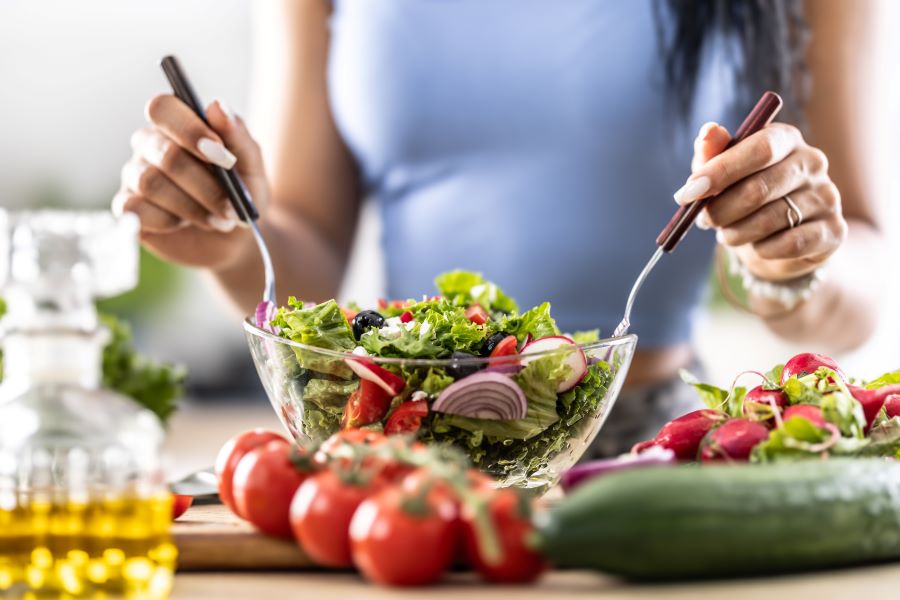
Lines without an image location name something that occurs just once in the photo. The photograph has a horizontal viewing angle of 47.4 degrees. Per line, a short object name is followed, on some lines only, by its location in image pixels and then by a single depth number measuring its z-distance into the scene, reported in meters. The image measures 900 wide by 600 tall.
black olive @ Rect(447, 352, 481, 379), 1.28
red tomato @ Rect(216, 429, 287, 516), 1.20
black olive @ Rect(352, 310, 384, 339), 1.41
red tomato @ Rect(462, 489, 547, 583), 0.95
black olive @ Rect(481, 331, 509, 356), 1.37
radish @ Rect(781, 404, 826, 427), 1.24
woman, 2.33
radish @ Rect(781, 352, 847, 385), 1.45
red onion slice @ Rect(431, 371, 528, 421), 1.27
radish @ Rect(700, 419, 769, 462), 1.23
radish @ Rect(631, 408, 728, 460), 1.32
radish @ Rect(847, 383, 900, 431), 1.33
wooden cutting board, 1.10
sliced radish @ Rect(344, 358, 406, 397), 1.28
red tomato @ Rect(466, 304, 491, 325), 1.49
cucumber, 0.94
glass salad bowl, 1.28
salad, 1.28
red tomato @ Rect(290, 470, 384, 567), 1.01
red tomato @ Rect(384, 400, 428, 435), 1.28
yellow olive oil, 0.93
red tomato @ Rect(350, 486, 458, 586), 0.94
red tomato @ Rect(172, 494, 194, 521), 1.26
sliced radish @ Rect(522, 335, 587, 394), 1.33
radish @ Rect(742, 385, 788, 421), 1.28
